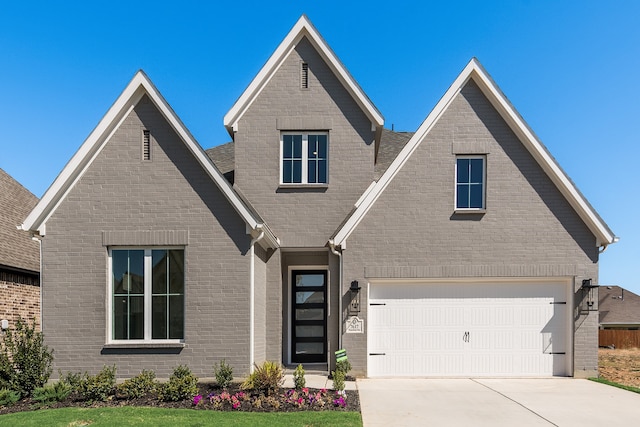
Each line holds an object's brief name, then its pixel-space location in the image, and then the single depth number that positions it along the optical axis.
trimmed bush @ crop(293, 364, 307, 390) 10.02
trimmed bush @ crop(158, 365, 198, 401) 9.56
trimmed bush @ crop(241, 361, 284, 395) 9.88
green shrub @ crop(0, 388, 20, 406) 9.67
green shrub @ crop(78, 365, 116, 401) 9.58
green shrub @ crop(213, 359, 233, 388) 10.61
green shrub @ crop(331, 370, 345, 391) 10.23
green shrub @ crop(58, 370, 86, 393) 9.85
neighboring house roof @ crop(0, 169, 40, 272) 15.41
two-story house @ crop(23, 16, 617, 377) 11.64
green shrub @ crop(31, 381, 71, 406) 9.57
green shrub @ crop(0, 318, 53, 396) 10.18
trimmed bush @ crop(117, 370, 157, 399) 9.81
